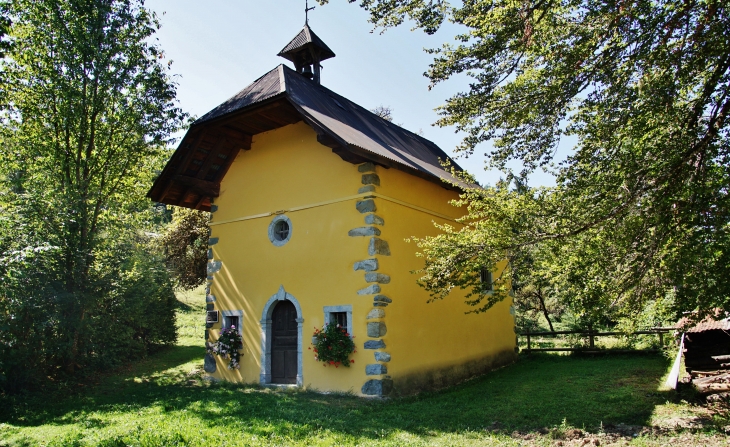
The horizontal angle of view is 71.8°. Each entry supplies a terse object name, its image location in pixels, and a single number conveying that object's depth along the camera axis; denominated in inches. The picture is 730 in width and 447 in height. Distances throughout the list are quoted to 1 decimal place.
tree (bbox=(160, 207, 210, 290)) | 668.1
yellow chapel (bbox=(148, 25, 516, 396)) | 348.8
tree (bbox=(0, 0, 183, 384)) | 391.9
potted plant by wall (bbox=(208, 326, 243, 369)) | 405.4
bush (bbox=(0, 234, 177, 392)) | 352.5
